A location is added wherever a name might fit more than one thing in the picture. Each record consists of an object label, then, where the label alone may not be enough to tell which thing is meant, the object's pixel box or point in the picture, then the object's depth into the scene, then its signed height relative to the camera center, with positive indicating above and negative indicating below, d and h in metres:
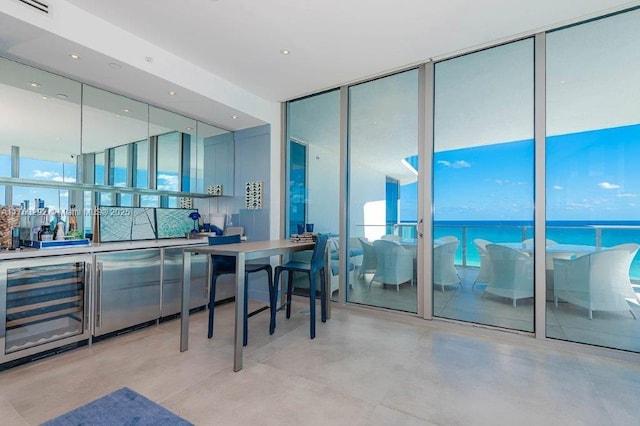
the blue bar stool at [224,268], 2.92 -0.53
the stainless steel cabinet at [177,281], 3.39 -0.79
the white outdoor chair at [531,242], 2.79 -0.24
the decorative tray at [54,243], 2.58 -0.26
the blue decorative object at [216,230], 4.35 -0.22
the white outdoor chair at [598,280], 2.53 -0.55
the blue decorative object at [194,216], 4.14 -0.03
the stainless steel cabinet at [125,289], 2.82 -0.74
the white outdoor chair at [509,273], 2.90 -0.56
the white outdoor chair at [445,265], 3.24 -0.53
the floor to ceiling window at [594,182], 2.50 +0.29
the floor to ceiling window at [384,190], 3.48 +0.31
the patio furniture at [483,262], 3.09 -0.47
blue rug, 1.69 -1.15
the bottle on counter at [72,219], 3.03 -0.05
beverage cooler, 2.33 -0.76
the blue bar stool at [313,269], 2.93 -0.54
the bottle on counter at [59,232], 2.84 -0.17
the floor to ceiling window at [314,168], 3.98 +0.64
